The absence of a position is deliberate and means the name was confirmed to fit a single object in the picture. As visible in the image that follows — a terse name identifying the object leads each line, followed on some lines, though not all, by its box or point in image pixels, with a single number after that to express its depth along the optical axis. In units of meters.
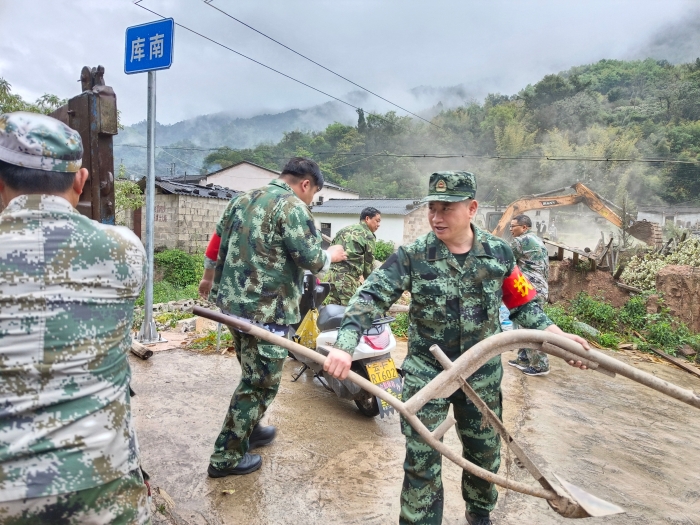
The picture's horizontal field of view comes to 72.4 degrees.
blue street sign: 4.93
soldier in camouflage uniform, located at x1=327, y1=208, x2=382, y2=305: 5.79
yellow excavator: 16.41
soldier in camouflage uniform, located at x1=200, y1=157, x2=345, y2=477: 2.83
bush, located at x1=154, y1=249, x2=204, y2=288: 16.33
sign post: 4.95
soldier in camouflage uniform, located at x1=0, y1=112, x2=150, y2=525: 1.19
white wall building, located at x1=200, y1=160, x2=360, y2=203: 32.00
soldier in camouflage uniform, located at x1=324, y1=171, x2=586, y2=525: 2.27
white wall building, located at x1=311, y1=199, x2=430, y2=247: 27.83
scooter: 3.85
